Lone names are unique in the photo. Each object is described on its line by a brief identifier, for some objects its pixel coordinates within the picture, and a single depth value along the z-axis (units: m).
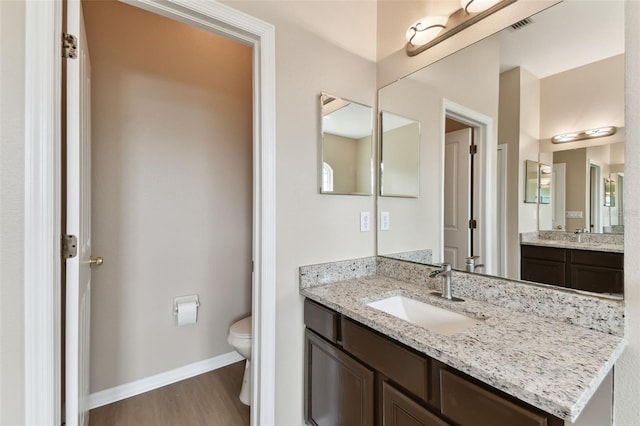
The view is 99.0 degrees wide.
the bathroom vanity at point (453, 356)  0.69
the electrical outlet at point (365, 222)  1.71
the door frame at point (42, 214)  0.86
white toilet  1.78
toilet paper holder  2.09
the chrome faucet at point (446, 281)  1.30
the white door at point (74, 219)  1.00
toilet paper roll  2.03
